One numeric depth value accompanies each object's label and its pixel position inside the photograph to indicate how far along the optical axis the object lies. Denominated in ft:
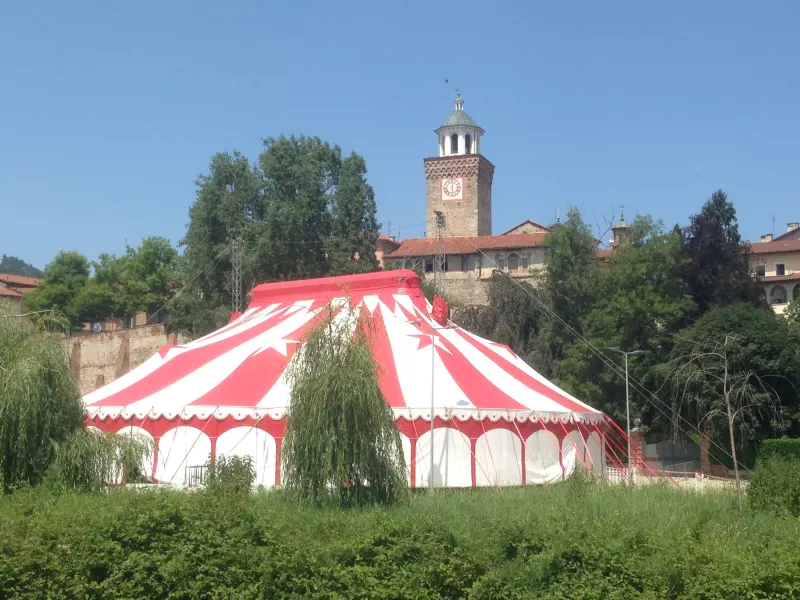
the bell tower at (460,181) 185.47
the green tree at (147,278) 156.56
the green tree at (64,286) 159.63
